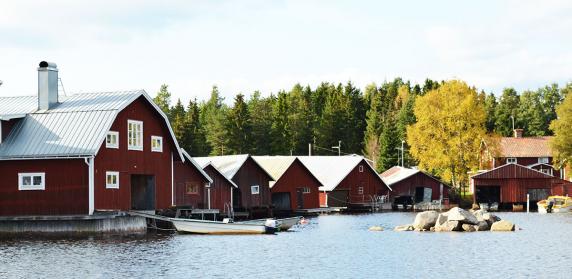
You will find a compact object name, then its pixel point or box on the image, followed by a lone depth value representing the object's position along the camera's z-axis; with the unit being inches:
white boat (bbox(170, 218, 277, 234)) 1905.8
